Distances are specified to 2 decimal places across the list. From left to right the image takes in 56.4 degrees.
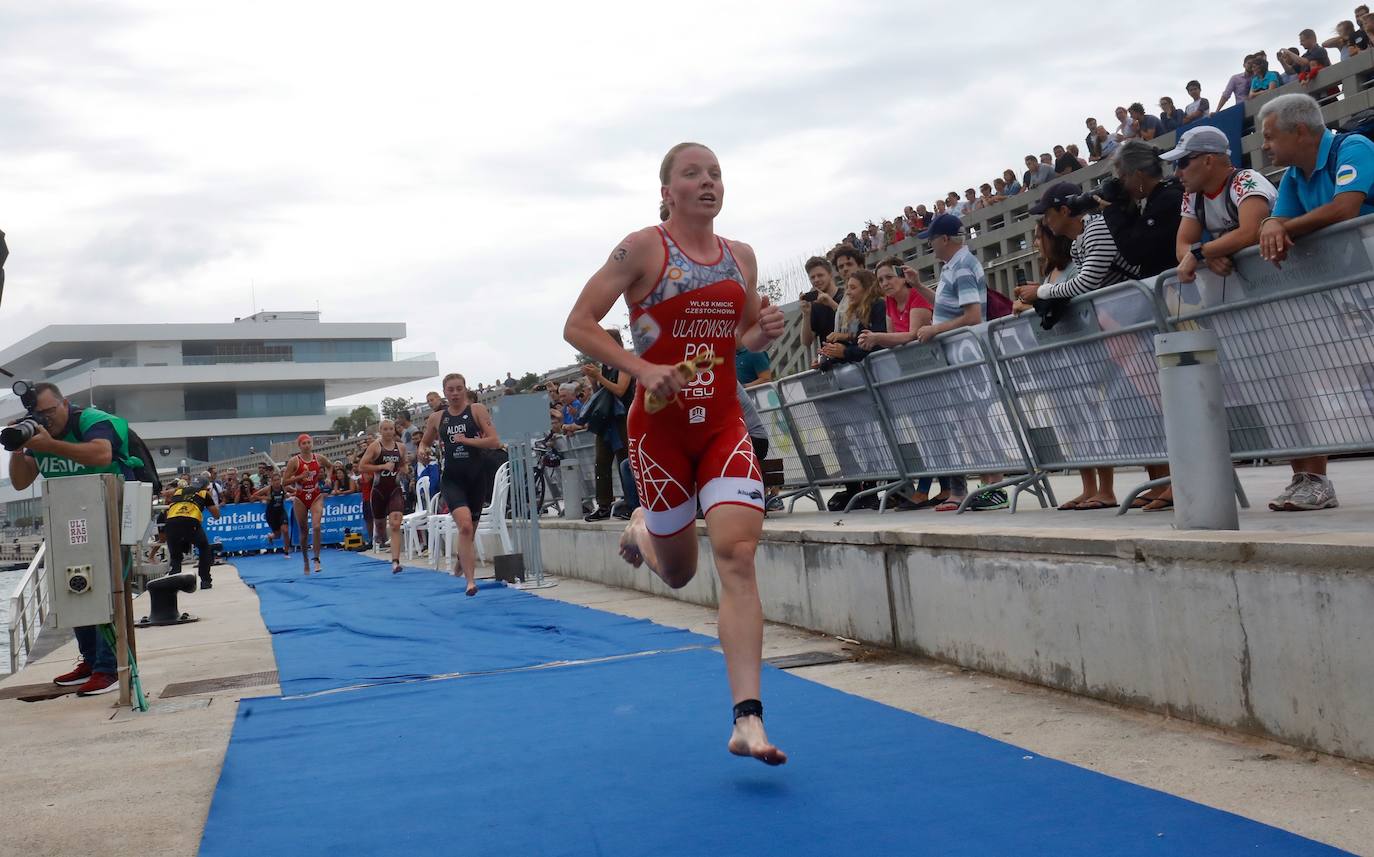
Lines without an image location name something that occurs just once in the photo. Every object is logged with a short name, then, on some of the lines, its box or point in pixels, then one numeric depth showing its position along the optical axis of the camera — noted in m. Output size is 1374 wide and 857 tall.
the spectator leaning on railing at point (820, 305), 10.12
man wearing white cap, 5.59
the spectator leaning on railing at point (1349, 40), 12.55
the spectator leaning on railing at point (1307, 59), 13.02
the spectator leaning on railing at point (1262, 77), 13.69
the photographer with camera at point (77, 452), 7.15
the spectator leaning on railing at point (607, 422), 11.16
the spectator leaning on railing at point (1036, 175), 16.55
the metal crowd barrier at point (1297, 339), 4.90
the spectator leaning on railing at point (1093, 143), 15.94
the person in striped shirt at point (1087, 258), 6.45
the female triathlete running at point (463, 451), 12.23
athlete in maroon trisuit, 17.31
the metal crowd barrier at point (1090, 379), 6.02
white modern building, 97.62
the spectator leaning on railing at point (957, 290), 8.23
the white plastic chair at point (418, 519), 19.59
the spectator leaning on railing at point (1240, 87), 14.16
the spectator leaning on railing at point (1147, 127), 14.67
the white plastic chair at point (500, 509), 15.67
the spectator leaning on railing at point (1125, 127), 15.30
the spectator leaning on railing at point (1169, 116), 14.70
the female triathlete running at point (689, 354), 4.40
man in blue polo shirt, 4.95
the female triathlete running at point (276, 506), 28.00
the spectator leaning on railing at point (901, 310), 8.38
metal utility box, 6.55
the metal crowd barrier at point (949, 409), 7.30
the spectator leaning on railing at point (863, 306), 9.35
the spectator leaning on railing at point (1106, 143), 15.40
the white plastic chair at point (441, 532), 16.72
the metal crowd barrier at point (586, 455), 15.31
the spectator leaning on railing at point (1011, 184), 17.84
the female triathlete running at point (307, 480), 19.50
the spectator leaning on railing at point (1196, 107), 14.47
